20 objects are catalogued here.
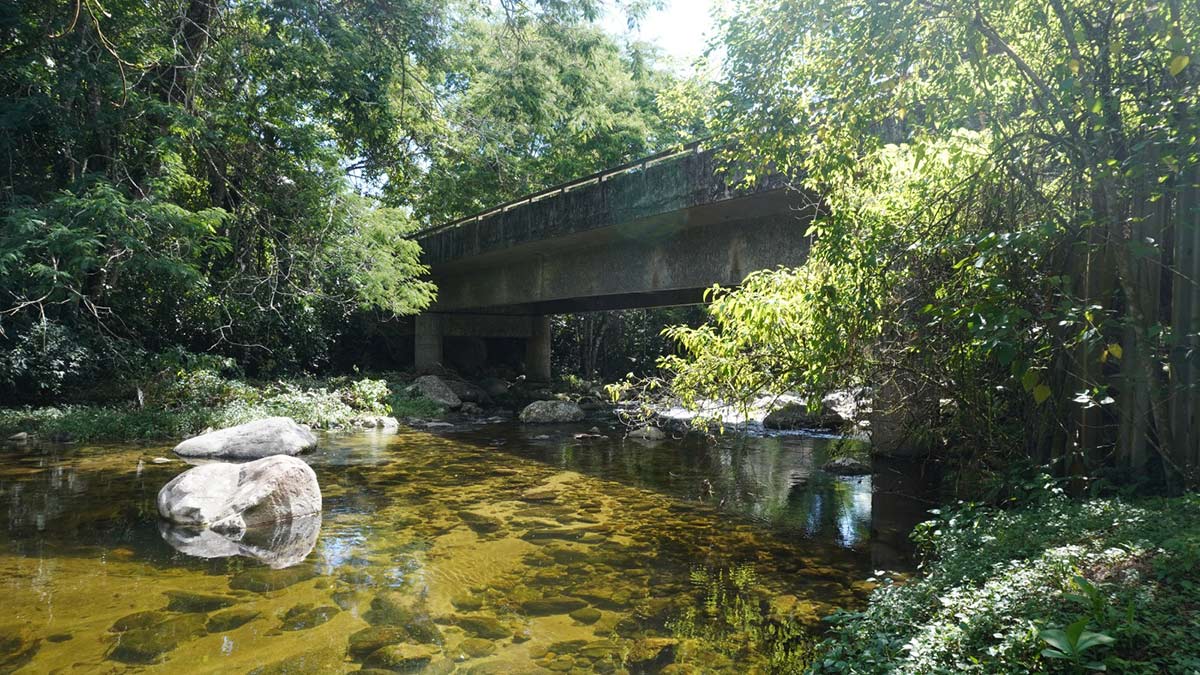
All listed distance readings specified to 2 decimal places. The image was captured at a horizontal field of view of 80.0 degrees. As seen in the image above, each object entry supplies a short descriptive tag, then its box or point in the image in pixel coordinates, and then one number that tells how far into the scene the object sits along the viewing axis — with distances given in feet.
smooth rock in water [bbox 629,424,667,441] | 44.65
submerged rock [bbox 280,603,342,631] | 14.83
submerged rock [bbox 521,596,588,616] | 15.98
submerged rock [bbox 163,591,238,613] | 15.57
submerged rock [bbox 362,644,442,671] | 13.16
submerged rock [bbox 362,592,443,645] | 14.58
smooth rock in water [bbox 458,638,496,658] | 13.79
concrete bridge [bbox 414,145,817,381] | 35.14
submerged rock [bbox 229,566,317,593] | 17.03
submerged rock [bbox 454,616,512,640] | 14.69
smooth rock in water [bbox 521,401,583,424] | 53.83
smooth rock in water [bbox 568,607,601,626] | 15.40
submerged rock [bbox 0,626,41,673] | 12.80
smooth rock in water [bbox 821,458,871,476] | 31.99
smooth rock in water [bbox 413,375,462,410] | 61.26
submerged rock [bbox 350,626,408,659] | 13.73
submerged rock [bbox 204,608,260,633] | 14.60
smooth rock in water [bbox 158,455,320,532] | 22.25
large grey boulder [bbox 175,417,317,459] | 33.60
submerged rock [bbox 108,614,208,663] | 13.26
